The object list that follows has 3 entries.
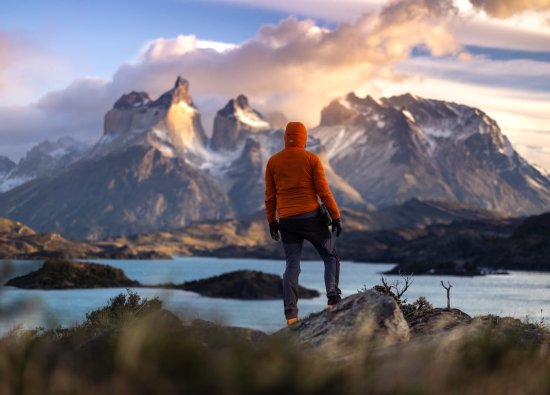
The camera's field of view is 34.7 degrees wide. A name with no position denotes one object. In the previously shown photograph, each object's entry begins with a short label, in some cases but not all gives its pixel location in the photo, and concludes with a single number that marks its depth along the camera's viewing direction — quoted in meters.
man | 13.58
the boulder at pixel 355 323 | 9.01
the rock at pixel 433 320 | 11.06
